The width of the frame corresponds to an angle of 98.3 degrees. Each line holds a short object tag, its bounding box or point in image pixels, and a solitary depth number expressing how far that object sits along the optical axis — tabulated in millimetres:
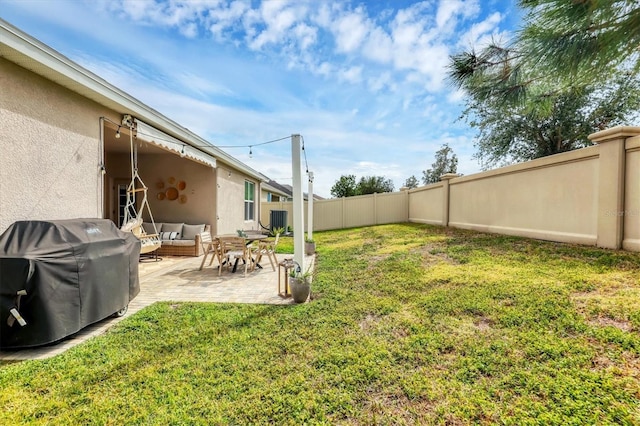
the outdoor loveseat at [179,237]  9211
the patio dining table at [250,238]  7161
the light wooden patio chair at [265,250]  7141
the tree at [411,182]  31247
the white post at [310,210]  10117
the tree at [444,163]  26562
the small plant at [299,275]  4731
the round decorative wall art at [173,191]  10258
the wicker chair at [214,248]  6952
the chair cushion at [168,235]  9429
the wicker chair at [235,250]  6734
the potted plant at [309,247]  9461
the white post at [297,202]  4860
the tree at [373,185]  30109
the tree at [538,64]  3939
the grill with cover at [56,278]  2979
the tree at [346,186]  31289
